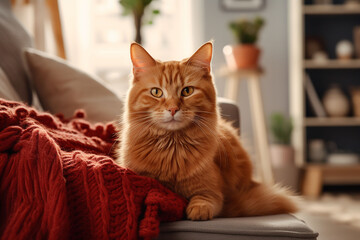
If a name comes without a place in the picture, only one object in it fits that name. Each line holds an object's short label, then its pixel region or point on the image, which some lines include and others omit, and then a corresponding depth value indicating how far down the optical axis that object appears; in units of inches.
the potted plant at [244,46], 112.4
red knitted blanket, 27.7
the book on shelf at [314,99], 123.0
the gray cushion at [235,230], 30.3
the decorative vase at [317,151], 122.9
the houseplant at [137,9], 85.7
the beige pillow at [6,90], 44.4
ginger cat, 37.6
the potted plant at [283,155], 121.6
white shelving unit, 119.3
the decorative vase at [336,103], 121.8
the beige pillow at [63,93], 54.7
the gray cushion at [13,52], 51.6
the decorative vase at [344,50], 123.6
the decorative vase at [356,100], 122.6
